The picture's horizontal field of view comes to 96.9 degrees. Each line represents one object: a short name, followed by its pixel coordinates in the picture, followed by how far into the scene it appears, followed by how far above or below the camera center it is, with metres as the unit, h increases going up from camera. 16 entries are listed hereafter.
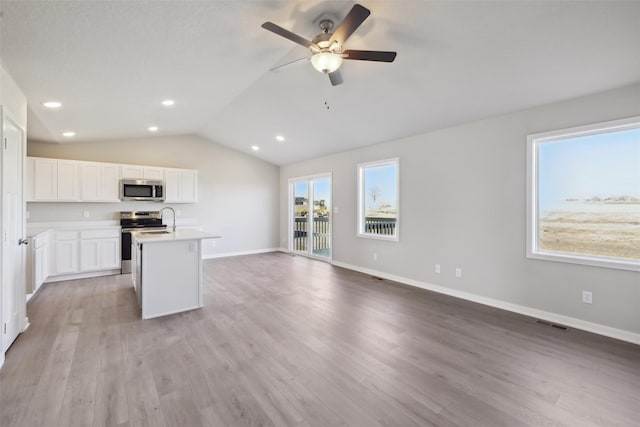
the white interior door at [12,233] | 2.49 -0.19
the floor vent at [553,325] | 3.09 -1.25
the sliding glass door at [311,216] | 7.00 -0.08
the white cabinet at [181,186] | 6.25 +0.62
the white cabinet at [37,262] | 3.88 -0.72
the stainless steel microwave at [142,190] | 5.69 +0.48
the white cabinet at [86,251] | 4.96 -0.70
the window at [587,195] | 2.89 +0.20
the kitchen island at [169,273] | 3.44 -0.76
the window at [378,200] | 5.20 +0.26
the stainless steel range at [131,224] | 5.57 -0.23
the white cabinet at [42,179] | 4.82 +0.58
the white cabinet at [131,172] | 5.71 +0.84
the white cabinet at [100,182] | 5.33 +0.60
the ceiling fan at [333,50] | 2.10 +1.35
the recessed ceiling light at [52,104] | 3.39 +1.32
